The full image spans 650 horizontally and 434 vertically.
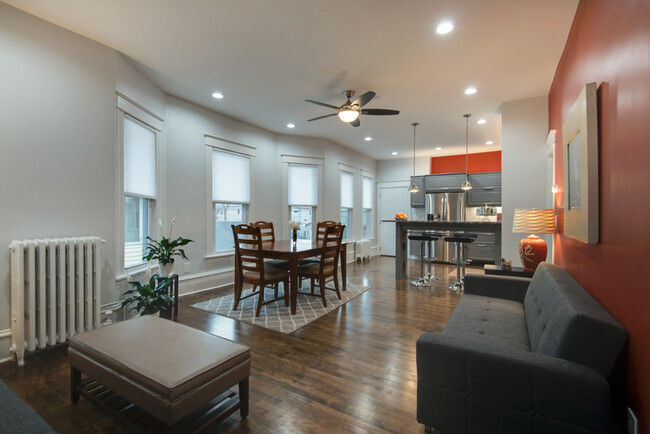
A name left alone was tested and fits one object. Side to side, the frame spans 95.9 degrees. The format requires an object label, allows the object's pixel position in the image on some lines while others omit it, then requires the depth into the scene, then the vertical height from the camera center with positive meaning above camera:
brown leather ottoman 1.30 -0.73
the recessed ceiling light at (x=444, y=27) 2.46 +1.64
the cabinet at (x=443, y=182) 7.39 +0.93
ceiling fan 3.59 +1.34
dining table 3.28 -0.41
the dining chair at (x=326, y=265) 3.64 -0.62
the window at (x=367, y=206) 8.20 +0.33
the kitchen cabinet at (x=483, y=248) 6.93 -0.71
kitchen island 4.41 -0.17
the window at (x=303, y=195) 6.07 +0.47
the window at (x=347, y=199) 7.13 +0.48
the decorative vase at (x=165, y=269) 3.29 -0.58
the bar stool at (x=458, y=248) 4.49 -0.49
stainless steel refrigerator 7.22 +0.21
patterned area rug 3.10 -1.11
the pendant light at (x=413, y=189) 6.22 +0.62
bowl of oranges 5.44 +0.02
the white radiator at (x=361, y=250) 7.34 -0.80
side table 2.88 -0.56
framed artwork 1.59 +0.30
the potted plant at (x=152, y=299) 2.84 -0.80
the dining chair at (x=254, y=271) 3.27 -0.65
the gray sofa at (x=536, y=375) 1.11 -0.66
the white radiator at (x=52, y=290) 2.20 -0.59
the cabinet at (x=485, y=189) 6.95 +0.70
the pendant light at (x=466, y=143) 4.80 +1.68
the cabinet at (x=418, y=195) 7.91 +0.63
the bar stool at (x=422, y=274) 4.86 -0.99
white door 8.39 +0.28
